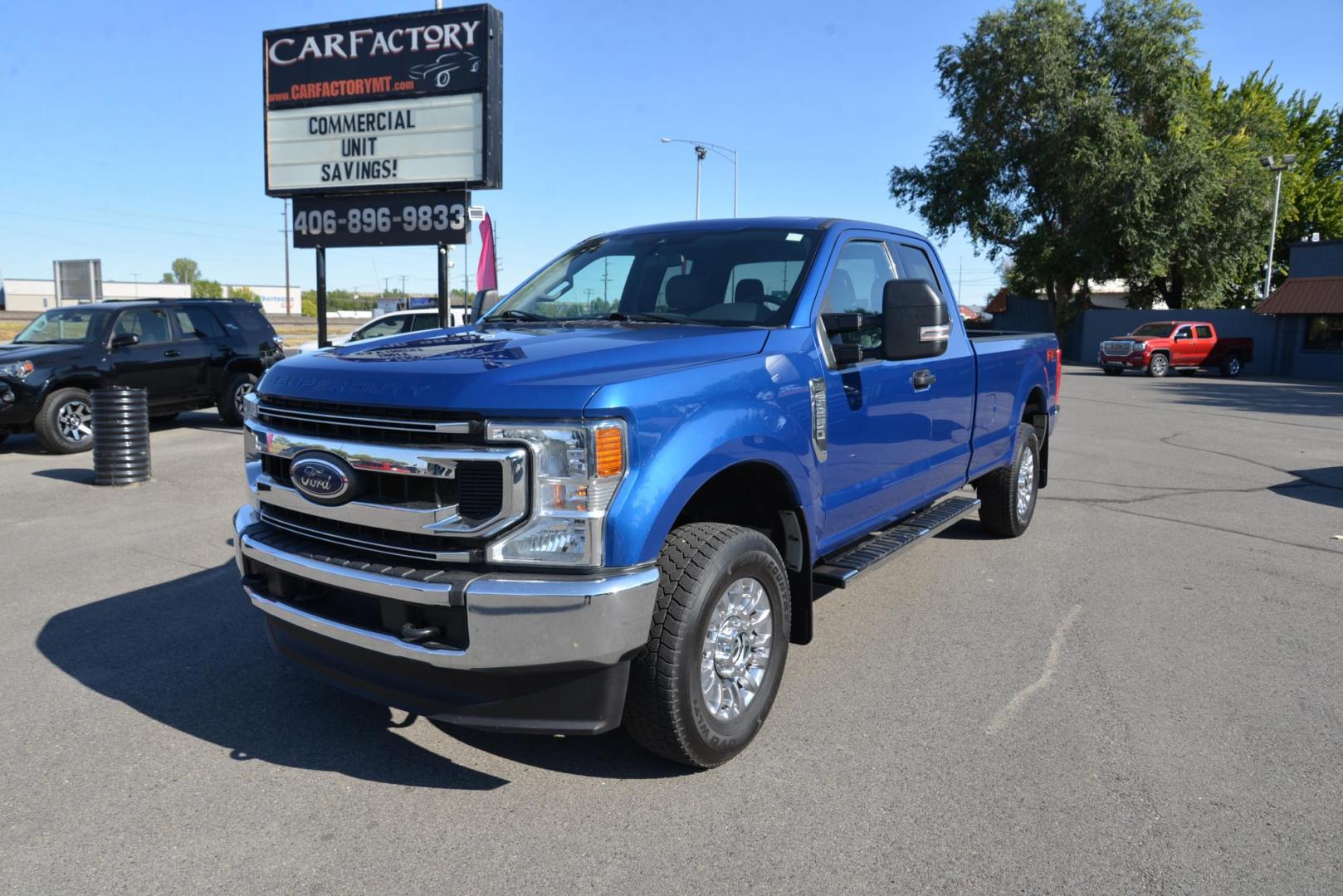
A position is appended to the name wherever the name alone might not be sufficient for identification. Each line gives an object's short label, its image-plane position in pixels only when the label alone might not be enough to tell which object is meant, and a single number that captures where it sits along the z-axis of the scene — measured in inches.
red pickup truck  1231.5
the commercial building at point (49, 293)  4100.6
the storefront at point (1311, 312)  1262.3
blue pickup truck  113.3
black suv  430.3
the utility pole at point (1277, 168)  1435.8
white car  634.8
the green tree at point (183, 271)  6274.6
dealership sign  515.8
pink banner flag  552.7
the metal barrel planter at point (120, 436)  350.9
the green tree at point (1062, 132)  1437.0
